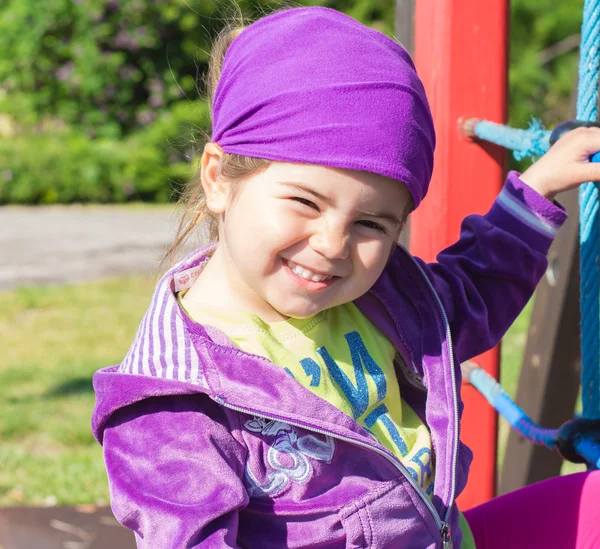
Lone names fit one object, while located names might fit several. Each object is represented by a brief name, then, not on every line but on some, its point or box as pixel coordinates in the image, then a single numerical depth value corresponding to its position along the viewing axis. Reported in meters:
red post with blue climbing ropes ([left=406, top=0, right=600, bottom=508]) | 1.57
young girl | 1.40
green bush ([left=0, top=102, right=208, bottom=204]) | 9.01
